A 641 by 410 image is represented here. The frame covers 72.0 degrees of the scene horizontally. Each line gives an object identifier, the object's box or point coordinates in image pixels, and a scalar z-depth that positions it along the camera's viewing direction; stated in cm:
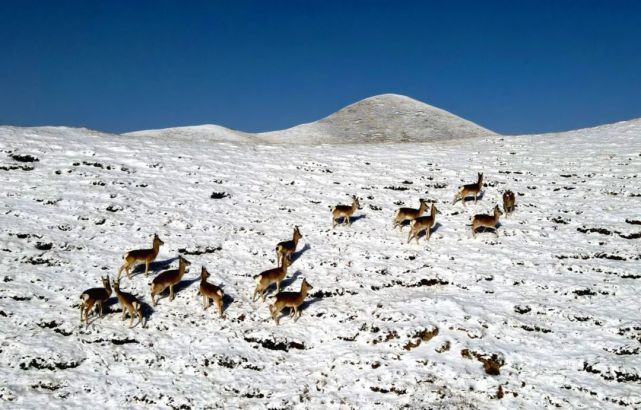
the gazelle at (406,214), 2353
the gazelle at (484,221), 2239
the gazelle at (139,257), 1784
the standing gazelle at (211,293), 1584
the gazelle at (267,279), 1688
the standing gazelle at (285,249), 1959
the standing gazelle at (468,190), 2662
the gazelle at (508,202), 2511
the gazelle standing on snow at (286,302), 1574
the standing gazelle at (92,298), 1460
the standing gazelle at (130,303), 1488
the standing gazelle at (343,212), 2384
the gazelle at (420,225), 2208
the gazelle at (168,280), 1622
